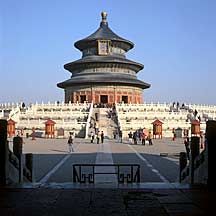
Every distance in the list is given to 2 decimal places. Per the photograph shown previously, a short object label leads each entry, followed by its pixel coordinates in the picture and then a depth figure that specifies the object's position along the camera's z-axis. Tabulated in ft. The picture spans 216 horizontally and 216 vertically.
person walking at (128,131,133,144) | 132.44
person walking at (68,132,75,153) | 87.45
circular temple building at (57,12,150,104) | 217.77
